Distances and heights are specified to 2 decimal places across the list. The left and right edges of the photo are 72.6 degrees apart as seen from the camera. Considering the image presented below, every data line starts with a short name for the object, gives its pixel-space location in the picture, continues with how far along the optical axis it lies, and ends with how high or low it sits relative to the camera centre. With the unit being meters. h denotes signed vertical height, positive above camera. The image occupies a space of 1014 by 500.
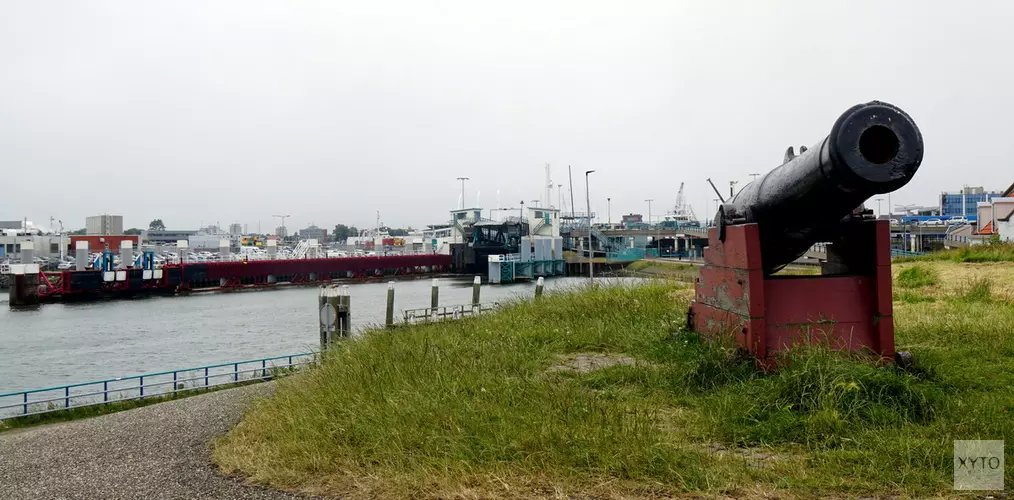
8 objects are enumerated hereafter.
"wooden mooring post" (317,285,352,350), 16.62 -1.56
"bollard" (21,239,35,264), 48.25 +0.16
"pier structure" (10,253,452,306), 46.22 -2.02
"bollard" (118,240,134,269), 54.22 -0.16
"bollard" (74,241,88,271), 50.28 -0.15
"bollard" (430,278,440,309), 22.64 -1.65
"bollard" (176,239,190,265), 63.09 +0.35
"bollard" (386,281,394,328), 18.75 -1.58
